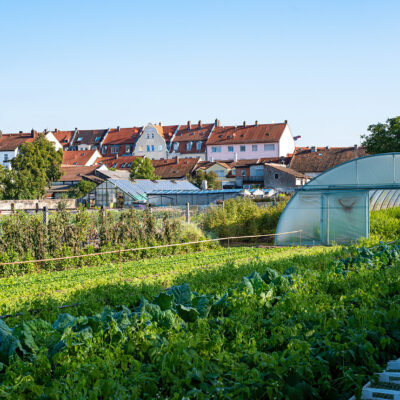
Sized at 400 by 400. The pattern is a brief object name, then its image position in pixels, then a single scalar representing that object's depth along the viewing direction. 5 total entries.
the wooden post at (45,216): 15.24
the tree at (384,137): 43.31
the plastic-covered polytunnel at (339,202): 18.53
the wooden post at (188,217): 20.13
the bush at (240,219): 22.11
